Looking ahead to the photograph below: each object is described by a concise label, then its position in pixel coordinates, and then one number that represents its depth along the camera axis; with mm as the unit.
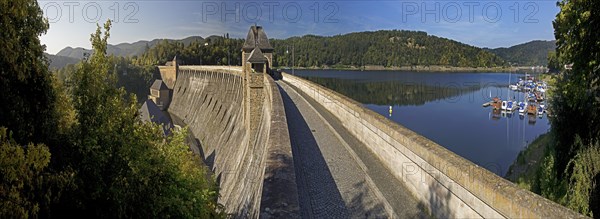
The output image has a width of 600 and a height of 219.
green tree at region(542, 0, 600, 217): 9703
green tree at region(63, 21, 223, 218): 5539
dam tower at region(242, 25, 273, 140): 20814
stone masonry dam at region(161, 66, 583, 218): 5660
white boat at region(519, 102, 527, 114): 53388
